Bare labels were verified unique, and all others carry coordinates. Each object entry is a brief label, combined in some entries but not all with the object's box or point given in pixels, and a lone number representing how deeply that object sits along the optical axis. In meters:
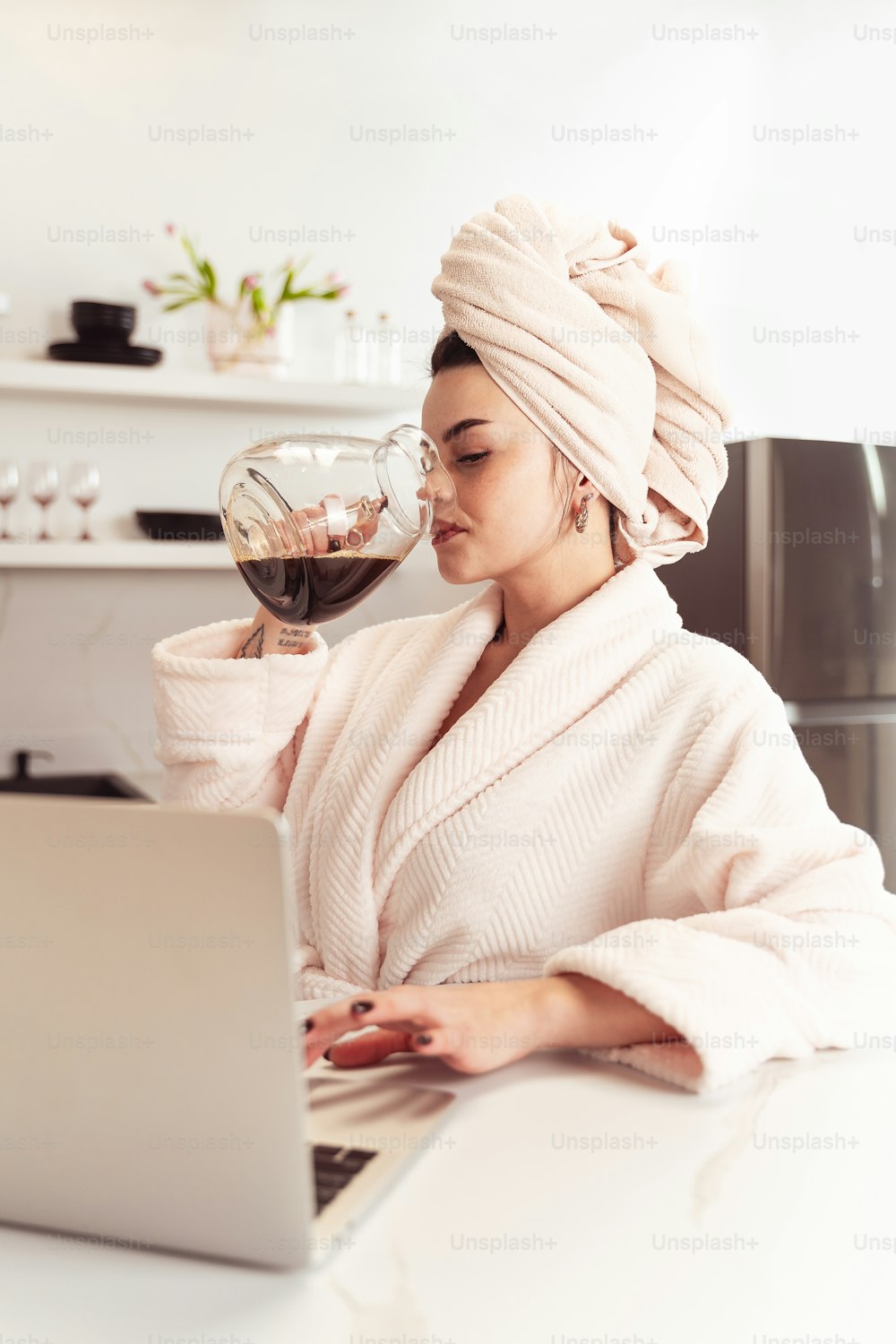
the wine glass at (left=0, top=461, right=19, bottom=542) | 2.71
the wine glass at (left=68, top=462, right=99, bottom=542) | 2.80
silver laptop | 0.59
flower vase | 3.01
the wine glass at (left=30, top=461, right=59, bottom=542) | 2.75
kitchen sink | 2.71
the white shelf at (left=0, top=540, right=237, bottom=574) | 2.75
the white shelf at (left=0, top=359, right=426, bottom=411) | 2.76
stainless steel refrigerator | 2.81
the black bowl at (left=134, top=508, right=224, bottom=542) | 2.92
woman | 0.95
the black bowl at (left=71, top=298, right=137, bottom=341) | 2.80
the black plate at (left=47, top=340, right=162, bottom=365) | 2.82
